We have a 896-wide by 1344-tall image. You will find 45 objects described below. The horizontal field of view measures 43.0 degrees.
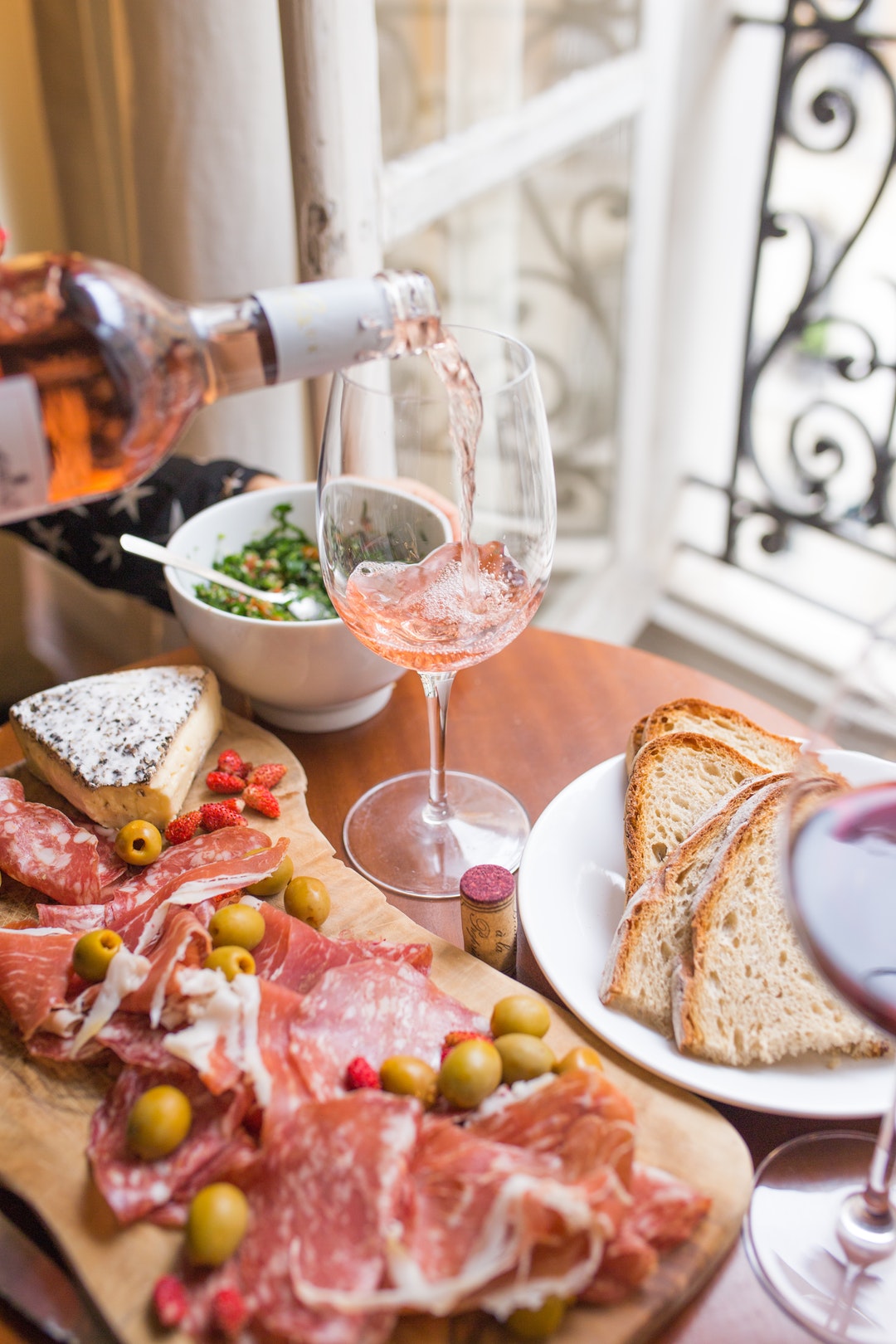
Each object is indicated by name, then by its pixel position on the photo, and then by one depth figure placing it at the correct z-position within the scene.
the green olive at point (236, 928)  1.02
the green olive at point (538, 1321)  0.76
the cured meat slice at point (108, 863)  1.17
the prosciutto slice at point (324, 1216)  0.75
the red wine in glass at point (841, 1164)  0.75
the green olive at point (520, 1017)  0.96
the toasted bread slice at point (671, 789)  1.14
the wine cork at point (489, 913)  1.04
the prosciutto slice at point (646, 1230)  0.79
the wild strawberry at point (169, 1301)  0.77
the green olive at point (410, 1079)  0.90
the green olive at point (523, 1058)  0.91
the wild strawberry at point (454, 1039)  0.94
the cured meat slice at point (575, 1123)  0.82
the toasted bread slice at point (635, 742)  1.27
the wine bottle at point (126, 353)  0.79
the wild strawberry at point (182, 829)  1.22
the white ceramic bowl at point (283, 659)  1.31
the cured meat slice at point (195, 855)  1.14
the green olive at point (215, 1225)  0.79
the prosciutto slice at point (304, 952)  1.02
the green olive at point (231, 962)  0.98
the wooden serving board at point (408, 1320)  0.78
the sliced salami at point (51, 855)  1.14
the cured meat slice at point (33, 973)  0.98
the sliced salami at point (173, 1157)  0.84
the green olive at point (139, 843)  1.18
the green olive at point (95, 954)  1.00
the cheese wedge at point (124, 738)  1.21
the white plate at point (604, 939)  0.91
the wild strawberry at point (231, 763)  1.31
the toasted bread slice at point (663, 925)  0.98
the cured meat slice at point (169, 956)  0.94
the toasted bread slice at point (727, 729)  1.28
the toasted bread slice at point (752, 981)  0.94
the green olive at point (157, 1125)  0.86
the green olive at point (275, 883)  1.13
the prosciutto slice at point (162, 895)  1.05
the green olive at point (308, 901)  1.09
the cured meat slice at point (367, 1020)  0.92
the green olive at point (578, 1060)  0.91
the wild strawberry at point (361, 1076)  0.90
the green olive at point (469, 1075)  0.89
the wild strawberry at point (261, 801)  1.25
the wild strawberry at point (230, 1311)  0.76
